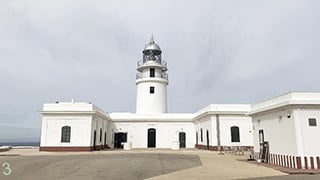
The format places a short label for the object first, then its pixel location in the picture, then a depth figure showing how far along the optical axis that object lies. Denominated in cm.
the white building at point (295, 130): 1202
